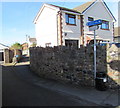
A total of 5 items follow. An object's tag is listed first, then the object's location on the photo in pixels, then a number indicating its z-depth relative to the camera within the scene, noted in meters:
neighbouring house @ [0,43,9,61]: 19.98
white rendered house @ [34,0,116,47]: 12.92
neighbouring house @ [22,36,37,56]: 42.15
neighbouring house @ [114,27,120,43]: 23.70
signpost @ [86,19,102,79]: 5.37
